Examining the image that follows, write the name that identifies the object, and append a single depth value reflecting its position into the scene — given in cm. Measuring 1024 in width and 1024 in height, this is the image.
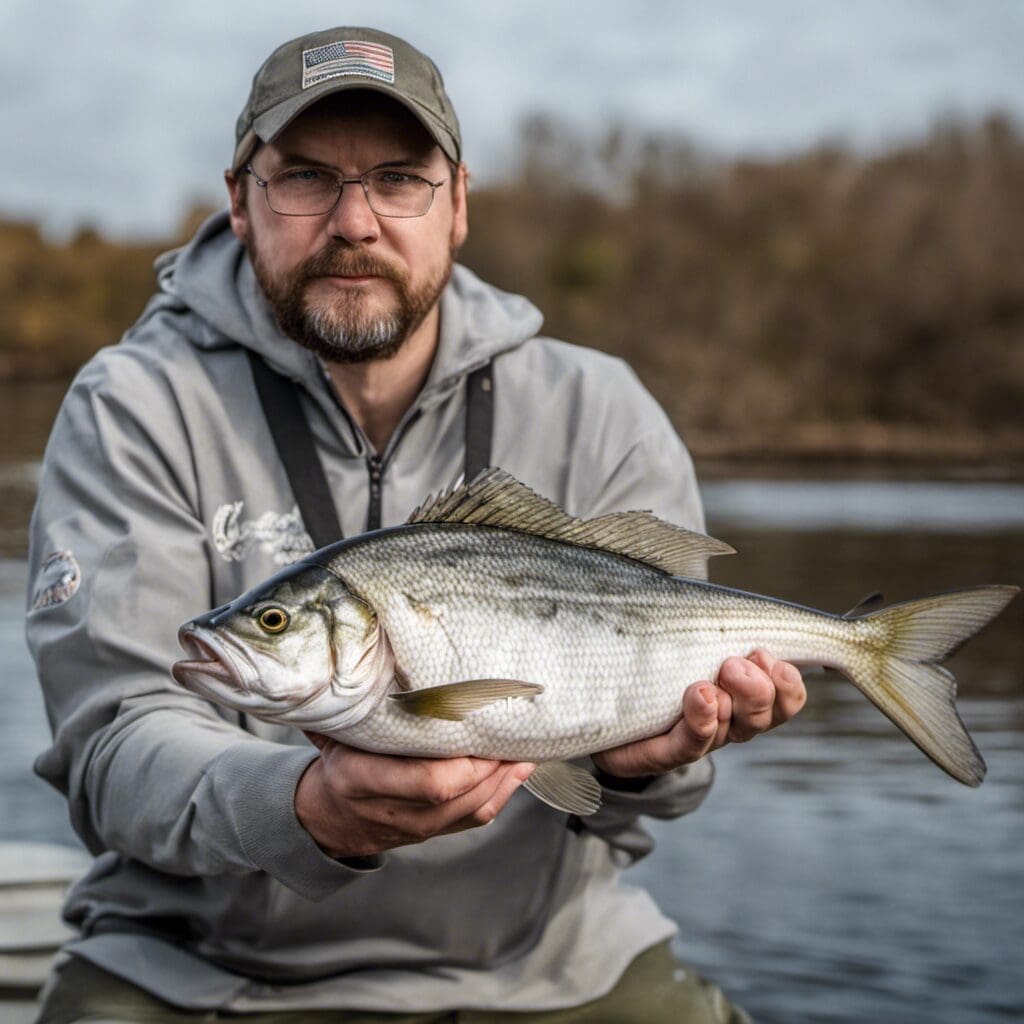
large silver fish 245
